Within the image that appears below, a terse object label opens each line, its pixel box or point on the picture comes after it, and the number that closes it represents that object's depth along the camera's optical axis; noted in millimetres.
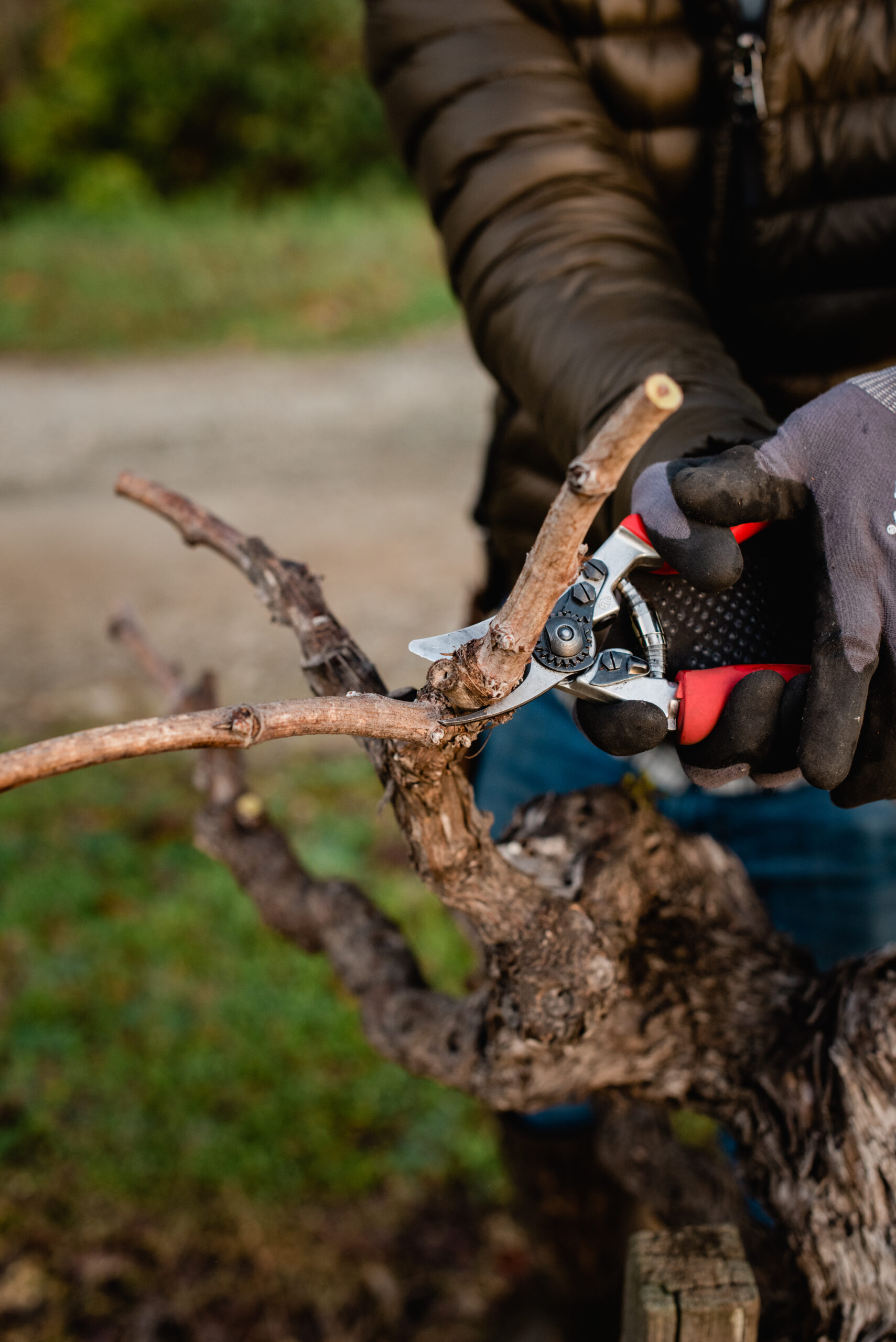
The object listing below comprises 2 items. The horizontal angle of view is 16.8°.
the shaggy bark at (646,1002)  1110
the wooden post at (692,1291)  1079
